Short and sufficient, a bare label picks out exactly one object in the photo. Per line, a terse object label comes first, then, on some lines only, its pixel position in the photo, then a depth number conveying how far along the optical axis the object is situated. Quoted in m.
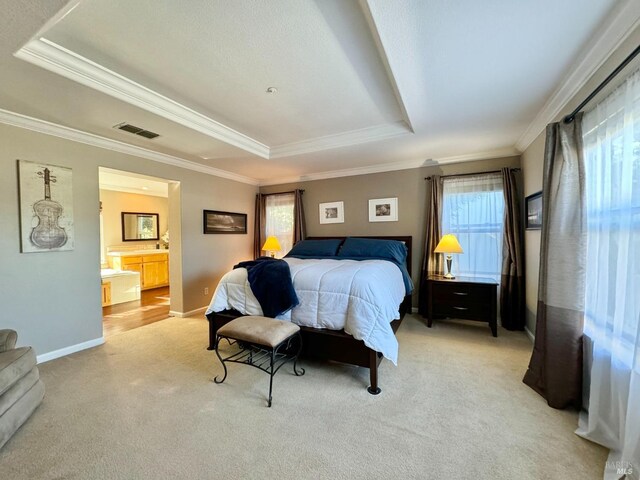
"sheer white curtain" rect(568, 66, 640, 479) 1.37
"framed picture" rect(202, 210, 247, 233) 4.50
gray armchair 1.62
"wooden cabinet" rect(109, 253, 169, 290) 5.60
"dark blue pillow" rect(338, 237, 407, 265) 3.84
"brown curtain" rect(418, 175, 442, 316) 3.98
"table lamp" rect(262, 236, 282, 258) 4.99
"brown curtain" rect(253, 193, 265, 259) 5.45
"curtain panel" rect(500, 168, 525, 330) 3.44
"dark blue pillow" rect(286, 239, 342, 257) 4.28
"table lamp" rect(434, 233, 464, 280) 3.56
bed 2.17
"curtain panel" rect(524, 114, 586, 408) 1.82
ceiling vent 2.74
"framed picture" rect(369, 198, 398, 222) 4.42
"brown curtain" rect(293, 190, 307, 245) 5.08
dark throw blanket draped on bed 2.49
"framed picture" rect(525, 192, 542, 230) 2.85
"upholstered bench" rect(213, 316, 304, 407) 2.07
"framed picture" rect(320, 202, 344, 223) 4.86
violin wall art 2.60
